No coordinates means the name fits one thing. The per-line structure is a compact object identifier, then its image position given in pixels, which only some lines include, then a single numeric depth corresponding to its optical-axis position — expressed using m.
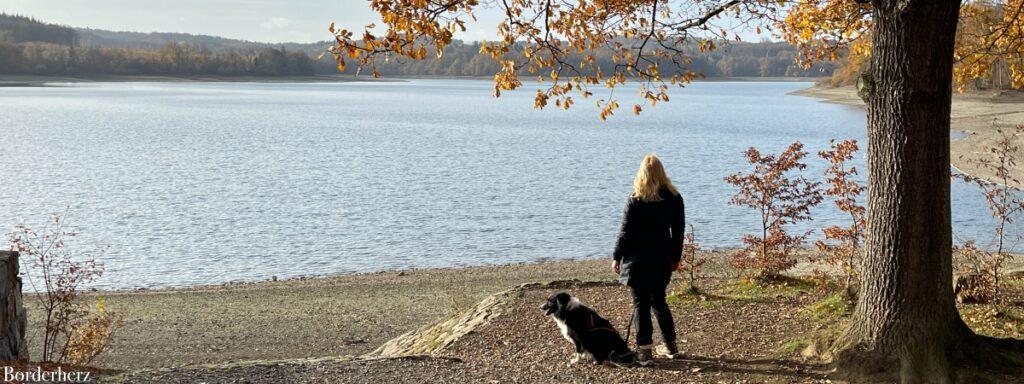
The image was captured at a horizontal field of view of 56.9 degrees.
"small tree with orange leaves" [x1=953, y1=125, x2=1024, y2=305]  9.12
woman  7.45
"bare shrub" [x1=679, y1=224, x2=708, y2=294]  11.76
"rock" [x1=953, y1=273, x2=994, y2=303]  9.43
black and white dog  7.66
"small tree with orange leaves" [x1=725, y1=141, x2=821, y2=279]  11.99
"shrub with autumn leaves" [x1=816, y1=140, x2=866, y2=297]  10.47
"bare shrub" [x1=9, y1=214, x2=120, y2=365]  9.30
